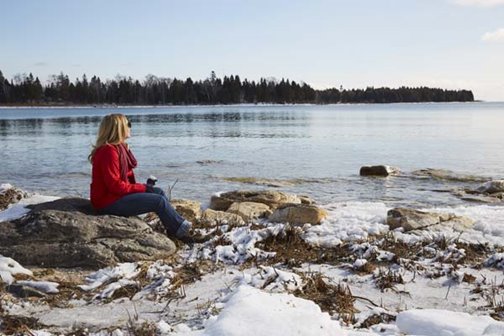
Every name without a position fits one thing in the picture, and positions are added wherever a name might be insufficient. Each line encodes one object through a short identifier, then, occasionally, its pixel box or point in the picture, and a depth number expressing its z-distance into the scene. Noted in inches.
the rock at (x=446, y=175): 687.7
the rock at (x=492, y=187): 575.5
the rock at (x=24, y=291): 195.0
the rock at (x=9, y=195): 382.7
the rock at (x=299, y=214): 322.0
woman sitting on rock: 251.5
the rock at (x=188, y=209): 345.2
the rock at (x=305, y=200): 496.0
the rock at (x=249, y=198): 444.8
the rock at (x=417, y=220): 311.3
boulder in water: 719.1
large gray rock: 232.7
